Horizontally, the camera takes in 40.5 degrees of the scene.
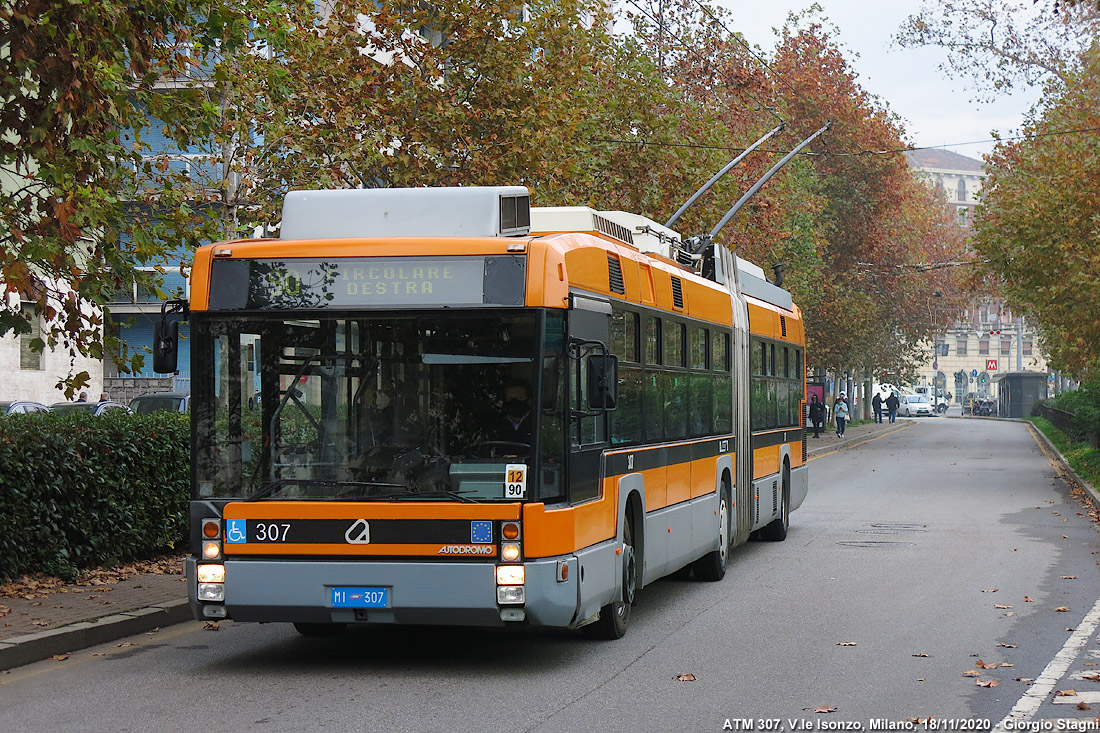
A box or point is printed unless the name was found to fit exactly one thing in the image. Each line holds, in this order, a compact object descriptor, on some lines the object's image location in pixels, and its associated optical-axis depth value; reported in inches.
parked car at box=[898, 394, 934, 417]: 4160.9
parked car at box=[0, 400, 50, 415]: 1111.8
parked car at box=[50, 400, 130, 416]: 1138.0
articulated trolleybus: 353.7
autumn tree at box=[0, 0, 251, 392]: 394.3
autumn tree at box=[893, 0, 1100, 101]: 1466.5
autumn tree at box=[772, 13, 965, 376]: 2060.8
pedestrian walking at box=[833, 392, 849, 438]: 2182.6
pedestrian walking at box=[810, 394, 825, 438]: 2201.9
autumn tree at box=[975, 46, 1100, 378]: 1124.5
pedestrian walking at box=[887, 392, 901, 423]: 3061.0
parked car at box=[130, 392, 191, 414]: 1144.8
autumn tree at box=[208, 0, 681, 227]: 775.1
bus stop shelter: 3695.9
